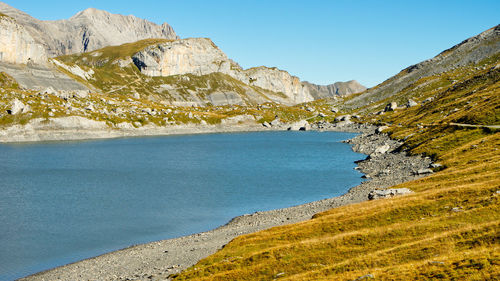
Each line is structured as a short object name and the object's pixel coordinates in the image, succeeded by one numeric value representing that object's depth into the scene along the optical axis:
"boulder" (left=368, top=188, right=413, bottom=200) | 58.50
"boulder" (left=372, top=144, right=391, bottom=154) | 125.88
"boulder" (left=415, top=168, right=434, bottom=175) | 80.50
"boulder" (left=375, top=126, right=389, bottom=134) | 189.93
